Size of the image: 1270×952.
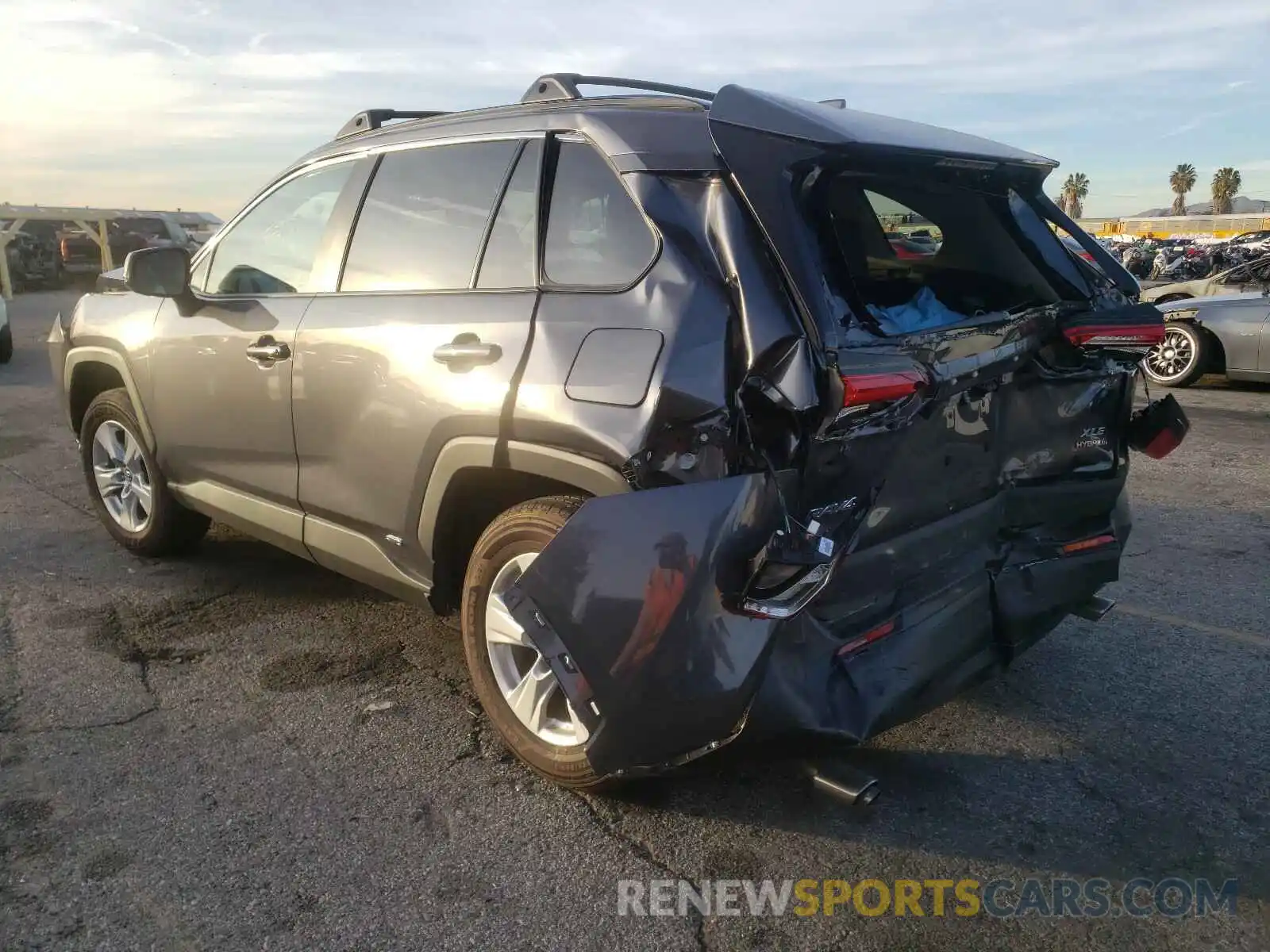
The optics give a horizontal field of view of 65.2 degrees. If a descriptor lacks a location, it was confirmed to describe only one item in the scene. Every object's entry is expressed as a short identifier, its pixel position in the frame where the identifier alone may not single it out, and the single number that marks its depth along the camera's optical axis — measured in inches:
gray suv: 94.0
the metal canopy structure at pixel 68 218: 887.1
